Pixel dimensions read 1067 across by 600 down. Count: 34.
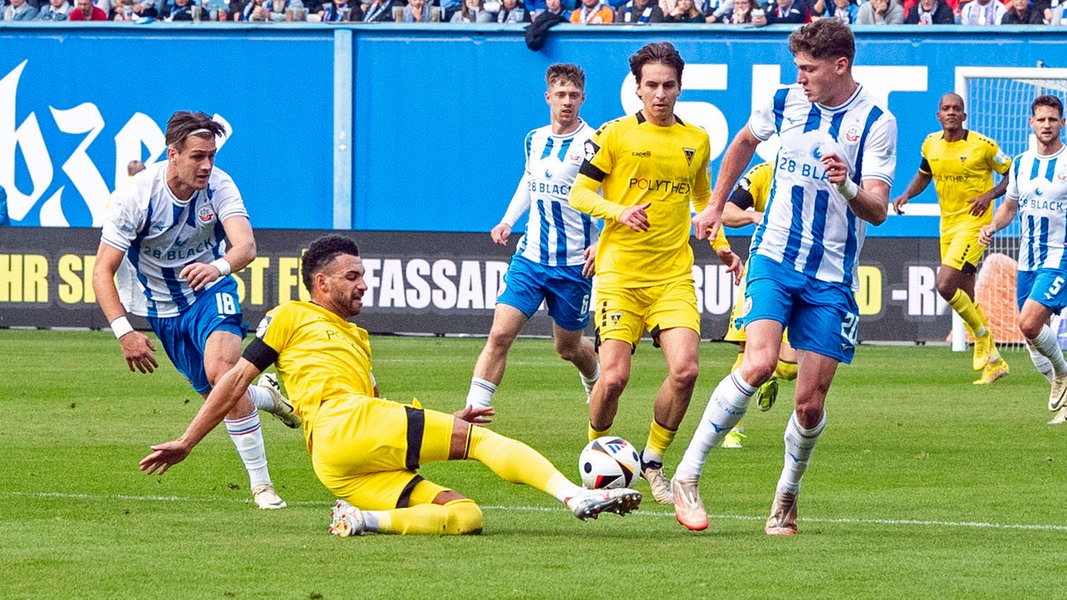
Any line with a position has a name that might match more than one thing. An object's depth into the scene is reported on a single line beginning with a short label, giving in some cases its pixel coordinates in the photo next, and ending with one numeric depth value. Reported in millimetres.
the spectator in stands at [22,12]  27906
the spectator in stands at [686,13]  24844
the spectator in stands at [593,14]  25766
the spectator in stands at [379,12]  26453
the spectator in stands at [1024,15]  23797
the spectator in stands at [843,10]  24938
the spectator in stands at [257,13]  27031
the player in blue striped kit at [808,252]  7758
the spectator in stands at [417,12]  26141
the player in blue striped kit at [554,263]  11242
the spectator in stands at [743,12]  24766
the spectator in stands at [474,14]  26109
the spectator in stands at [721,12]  25062
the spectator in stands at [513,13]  25859
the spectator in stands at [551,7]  25281
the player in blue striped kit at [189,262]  9062
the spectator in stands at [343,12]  26438
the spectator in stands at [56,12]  27797
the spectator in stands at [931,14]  24297
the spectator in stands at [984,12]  24297
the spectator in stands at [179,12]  27359
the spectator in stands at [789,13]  24516
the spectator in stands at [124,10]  27797
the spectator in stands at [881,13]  24391
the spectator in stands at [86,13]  27484
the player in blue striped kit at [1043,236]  14242
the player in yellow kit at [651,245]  9305
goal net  20828
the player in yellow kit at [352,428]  7508
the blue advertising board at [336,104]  24859
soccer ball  7723
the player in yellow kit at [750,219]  11594
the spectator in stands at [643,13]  25375
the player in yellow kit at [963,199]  16750
